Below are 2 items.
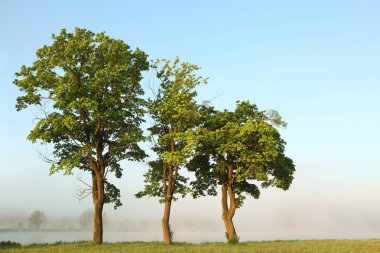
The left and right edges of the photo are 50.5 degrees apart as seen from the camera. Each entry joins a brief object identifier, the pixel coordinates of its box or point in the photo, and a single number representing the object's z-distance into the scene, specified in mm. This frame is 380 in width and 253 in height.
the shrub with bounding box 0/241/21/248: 39725
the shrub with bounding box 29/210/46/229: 162912
